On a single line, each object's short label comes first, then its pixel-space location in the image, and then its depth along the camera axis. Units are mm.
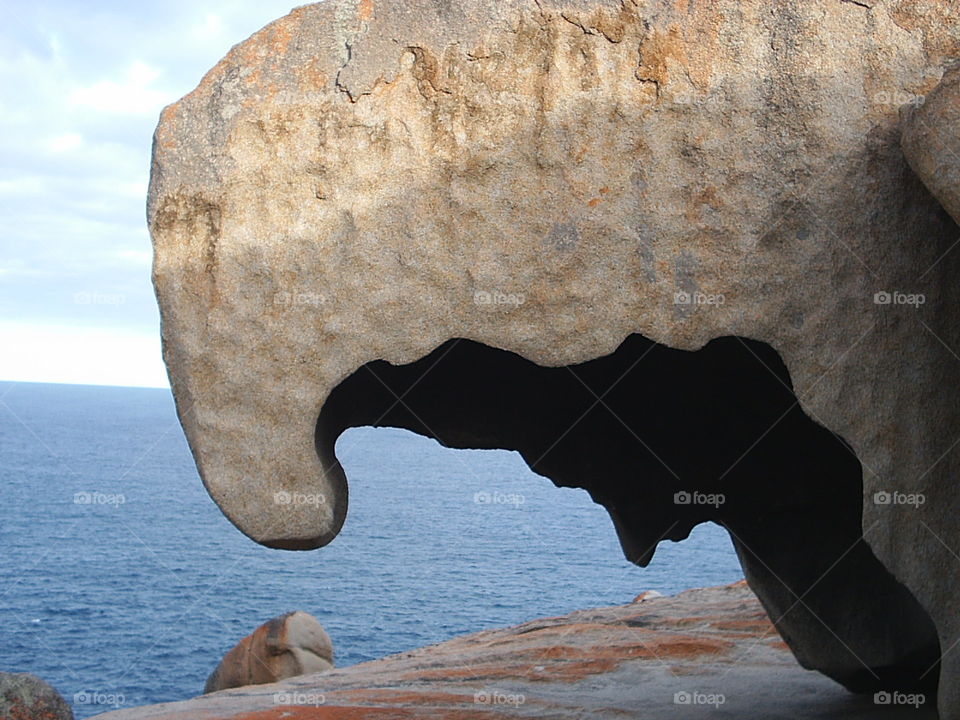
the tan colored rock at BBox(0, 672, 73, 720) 9352
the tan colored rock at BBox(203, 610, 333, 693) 15289
